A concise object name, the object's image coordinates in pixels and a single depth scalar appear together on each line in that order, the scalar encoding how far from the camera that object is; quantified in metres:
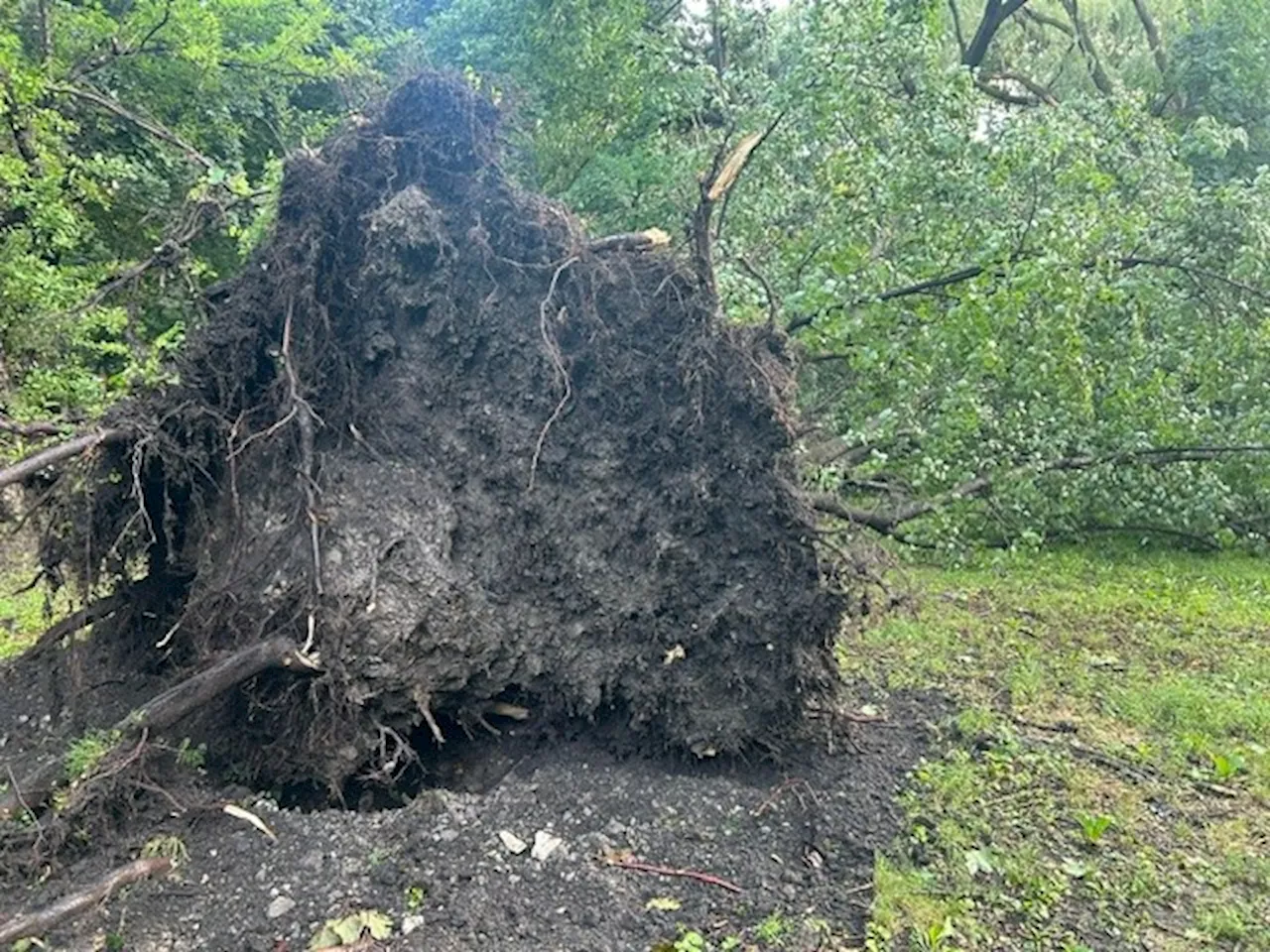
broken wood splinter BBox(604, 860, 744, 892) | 3.22
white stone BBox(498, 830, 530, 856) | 3.25
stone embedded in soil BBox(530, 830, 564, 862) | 3.25
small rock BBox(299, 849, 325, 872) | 3.12
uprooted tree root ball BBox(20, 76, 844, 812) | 3.78
